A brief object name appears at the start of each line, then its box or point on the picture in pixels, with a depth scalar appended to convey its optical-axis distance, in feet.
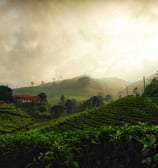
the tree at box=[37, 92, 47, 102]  170.73
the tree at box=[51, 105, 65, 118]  130.07
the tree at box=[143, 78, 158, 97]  78.19
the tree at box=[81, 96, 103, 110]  164.72
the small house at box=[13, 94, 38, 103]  202.52
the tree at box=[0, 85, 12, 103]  156.28
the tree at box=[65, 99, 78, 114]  159.40
